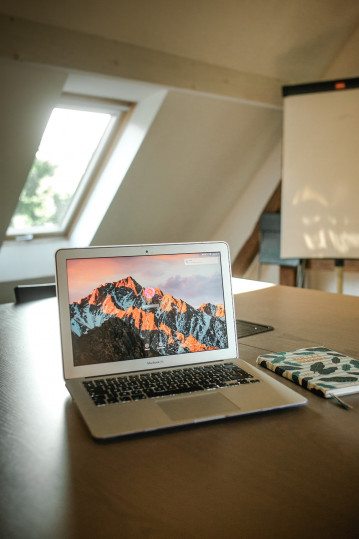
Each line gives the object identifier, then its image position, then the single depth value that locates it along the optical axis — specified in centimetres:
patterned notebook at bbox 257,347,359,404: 112
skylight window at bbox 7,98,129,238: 397
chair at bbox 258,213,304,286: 478
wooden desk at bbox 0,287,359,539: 69
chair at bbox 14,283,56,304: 232
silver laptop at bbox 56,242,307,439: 103
